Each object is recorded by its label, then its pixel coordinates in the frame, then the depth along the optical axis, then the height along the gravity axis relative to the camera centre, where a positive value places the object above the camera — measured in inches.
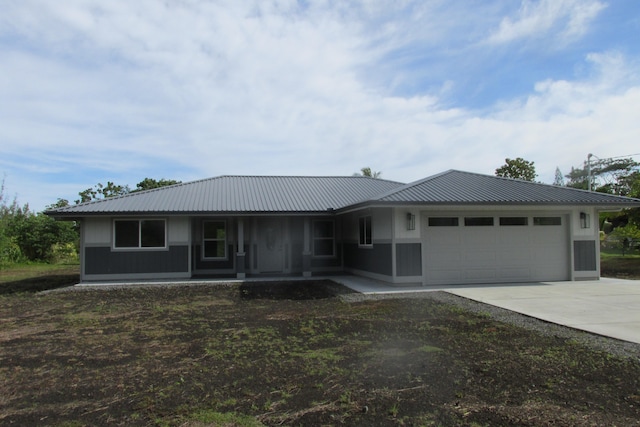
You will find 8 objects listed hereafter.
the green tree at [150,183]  1409.9 +160.8
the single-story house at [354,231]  511.5 +1.6
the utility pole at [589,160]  1728.6 +263.3
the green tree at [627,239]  748.6 -22.8
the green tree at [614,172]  1614.2 +273.4
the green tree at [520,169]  1326.3 +180.7
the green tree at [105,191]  1421.0 +142.6
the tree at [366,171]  1412.4 +190.4
